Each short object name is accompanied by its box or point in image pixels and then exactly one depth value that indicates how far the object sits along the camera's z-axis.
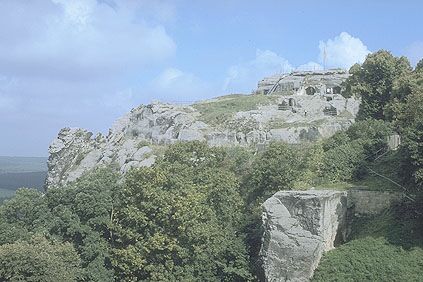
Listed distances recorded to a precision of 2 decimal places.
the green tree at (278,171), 29.91
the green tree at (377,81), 41.59
